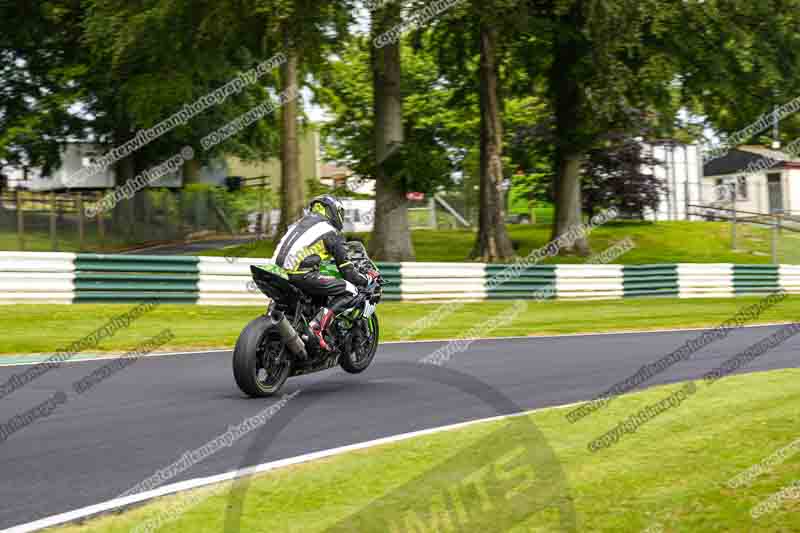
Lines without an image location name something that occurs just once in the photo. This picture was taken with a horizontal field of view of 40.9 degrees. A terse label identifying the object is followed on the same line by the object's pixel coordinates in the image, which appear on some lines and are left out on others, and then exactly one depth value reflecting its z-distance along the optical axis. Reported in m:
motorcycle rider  9.64
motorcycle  9.16
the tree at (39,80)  33.75
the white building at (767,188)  56.06
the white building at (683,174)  55.06
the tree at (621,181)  38.47
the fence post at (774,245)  33.05
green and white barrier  16.80
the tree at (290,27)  22.55
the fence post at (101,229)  34.62
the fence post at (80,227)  33.72
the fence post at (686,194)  50.80
